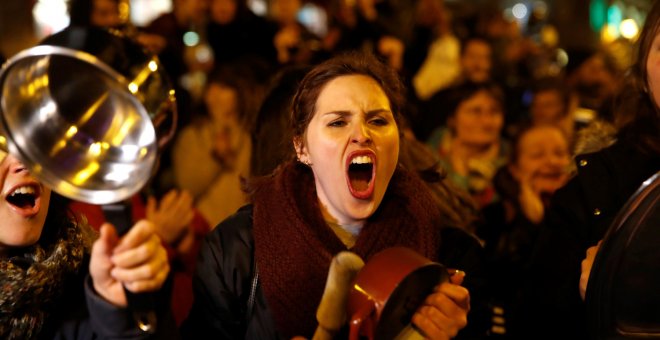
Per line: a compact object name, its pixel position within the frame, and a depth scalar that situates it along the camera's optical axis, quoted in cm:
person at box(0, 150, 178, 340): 173
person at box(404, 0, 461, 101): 669
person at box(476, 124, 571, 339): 367
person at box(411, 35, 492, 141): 531
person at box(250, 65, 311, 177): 310
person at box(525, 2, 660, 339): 256
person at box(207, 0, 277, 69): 564
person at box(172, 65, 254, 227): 452
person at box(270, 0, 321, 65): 504
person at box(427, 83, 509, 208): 459
